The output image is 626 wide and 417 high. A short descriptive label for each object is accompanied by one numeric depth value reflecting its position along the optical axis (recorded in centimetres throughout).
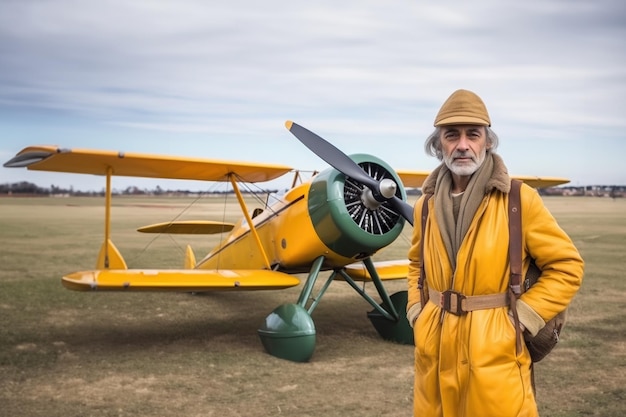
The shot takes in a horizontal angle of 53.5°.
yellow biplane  640
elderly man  236
